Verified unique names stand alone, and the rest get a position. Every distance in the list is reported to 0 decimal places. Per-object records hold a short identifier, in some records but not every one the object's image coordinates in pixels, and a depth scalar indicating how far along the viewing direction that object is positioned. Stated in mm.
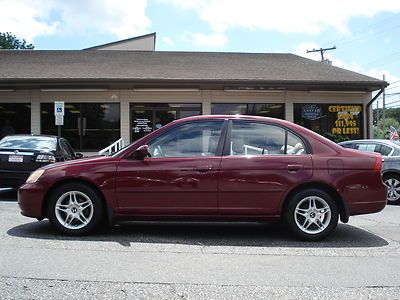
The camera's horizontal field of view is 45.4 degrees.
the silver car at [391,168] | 10477
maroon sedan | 6125
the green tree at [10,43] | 55281
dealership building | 17234
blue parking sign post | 13877
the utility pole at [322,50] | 49394
